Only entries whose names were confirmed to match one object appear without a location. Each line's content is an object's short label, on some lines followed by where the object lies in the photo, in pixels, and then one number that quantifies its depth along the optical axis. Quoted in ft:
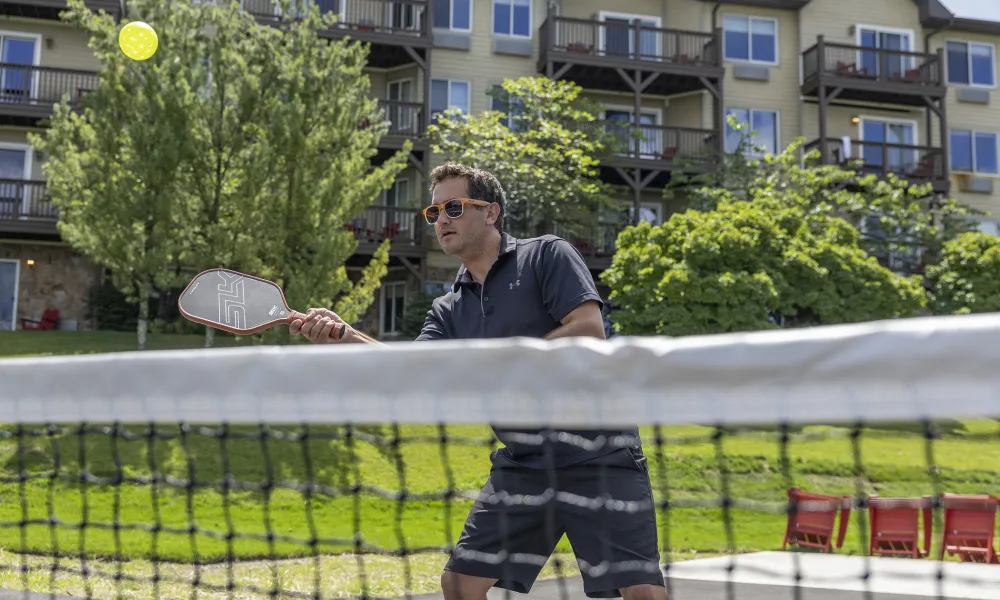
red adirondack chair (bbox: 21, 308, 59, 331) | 68.13
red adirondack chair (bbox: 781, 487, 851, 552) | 29.04
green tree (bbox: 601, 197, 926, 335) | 54.39
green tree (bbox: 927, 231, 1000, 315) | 68.23
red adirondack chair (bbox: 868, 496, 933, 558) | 28.32
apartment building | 70.74
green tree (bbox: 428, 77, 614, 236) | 64.95
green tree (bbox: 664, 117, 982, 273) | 70.85
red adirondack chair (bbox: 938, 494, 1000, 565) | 27.43
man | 10.41
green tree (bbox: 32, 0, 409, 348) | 44.24
